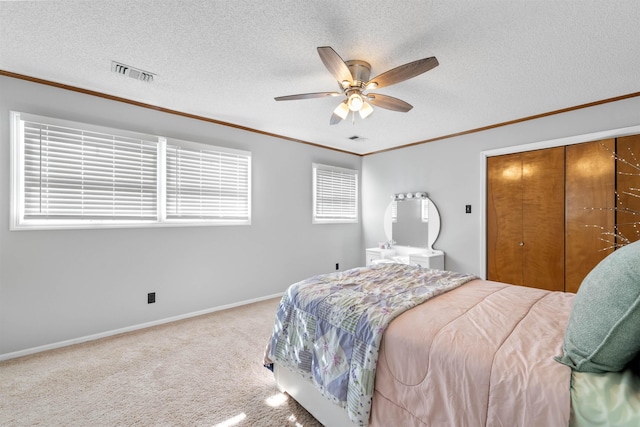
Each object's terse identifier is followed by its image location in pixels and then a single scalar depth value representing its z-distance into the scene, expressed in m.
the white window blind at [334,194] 4.79
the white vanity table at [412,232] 4.21
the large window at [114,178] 2.53
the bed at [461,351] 0.92
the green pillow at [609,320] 0.89
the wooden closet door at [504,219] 3.61
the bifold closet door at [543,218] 3.29
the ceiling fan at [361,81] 1.82
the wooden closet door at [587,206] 2.96
